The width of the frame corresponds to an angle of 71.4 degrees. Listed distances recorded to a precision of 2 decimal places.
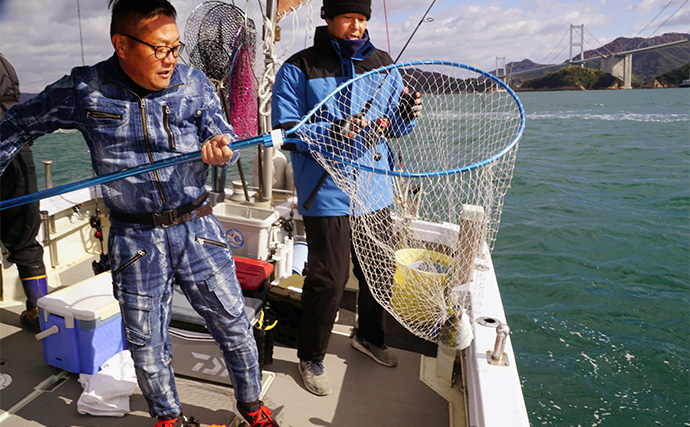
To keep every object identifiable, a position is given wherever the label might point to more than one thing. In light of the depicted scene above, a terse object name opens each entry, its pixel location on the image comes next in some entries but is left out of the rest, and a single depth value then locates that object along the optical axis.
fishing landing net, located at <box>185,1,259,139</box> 3.71
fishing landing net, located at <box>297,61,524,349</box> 1.79
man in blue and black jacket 1.87
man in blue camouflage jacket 1.40
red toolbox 2.63
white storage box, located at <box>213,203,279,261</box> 3.20
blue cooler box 2.21
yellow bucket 2.18
